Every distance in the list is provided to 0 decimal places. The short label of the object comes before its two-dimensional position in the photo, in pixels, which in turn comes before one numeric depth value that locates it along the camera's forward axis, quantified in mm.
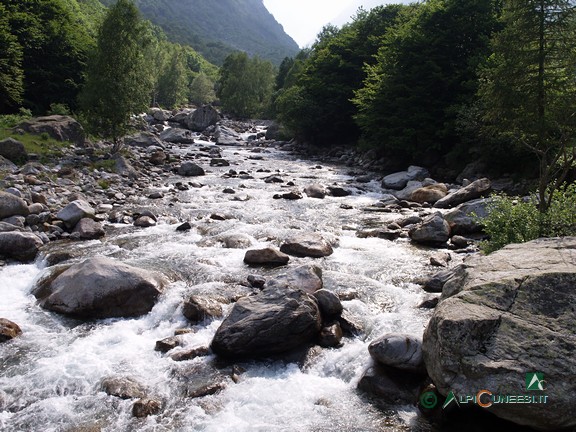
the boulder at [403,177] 29516
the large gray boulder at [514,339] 6199
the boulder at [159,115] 68500
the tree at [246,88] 93125
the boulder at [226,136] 56312
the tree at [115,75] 29484
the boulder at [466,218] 17812
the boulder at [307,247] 15562
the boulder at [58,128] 29469
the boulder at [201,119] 66862
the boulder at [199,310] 10750
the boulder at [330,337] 9680
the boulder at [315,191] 26047
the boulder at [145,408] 7613
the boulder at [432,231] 17000
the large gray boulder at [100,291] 10969
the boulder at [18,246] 14125
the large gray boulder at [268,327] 9227
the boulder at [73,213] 17219
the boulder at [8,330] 9703
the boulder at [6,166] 21781
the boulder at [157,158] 33750
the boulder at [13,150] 23781
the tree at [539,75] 12797
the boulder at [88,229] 16672
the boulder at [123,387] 8070
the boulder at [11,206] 16375
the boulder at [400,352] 8289
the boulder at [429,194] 24609
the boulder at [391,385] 7965
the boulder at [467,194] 22484
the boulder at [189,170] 31484
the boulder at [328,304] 10562
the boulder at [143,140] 40156
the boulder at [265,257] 14555
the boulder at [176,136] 50891
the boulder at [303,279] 11508
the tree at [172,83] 90750
